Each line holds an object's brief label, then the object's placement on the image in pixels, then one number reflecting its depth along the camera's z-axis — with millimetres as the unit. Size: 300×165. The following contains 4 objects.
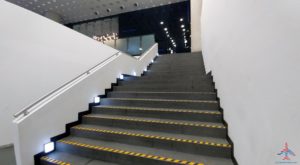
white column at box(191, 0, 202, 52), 8562
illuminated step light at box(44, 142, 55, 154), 2441
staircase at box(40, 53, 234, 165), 2030
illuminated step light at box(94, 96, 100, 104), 3592
